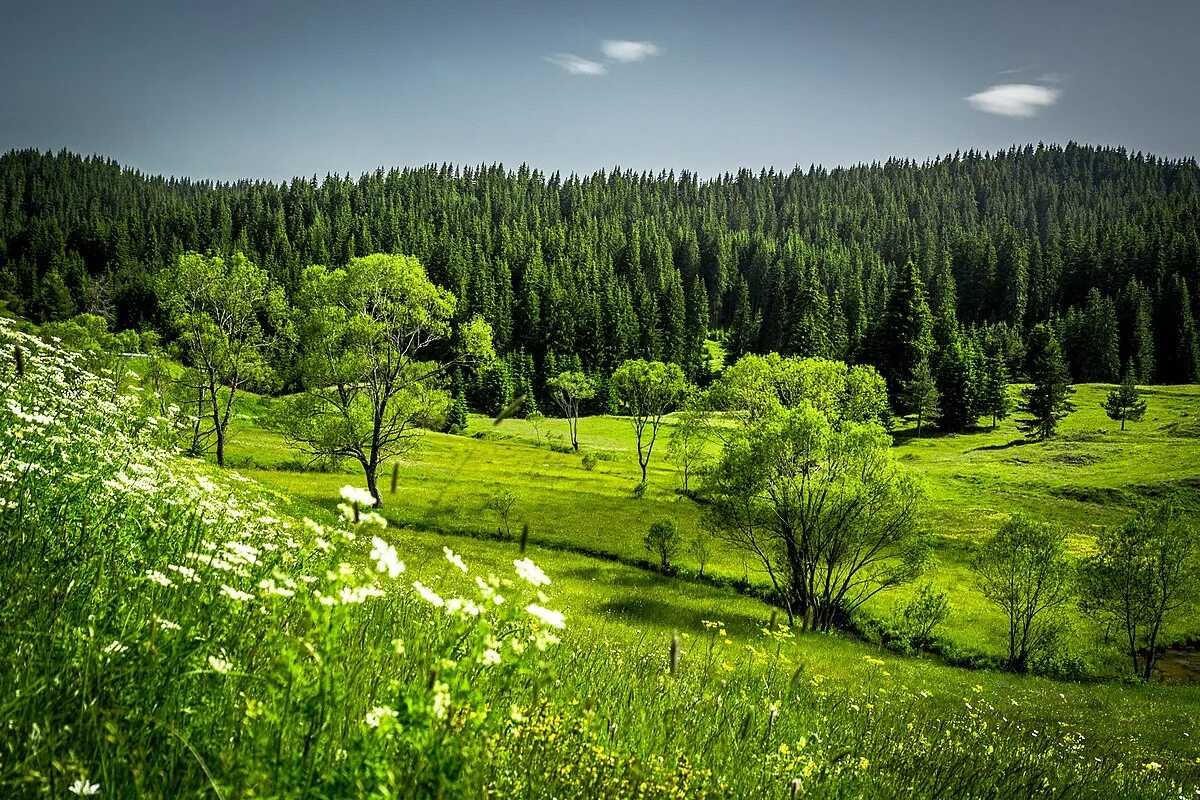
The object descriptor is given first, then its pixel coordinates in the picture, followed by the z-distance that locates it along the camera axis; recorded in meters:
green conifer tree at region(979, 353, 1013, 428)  101.94
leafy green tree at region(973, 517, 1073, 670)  36.06
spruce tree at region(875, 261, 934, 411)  114.75
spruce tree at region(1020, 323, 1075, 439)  93.00
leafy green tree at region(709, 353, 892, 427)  59.34
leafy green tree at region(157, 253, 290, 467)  44.75
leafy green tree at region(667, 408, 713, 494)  63.56
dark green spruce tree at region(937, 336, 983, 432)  100.56
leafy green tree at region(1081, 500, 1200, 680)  35.81
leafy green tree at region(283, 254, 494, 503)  37.91
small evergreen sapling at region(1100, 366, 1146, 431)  95.06
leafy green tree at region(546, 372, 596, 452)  109.50
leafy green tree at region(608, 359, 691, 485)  79.88
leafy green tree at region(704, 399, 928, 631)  34.75
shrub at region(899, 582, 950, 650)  35.34
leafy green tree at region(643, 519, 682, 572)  41.69
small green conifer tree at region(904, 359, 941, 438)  102.50
